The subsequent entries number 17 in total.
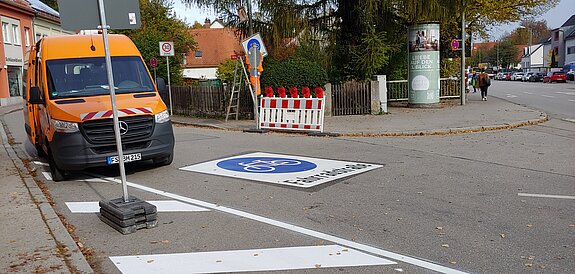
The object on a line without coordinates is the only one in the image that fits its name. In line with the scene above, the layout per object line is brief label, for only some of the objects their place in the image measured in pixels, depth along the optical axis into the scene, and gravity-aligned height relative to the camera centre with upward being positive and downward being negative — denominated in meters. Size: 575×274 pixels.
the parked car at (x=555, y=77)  65.24 -2.15
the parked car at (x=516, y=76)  86.23 -2.38
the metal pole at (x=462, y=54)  23.19 +0.42
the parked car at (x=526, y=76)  79.57 -2.30
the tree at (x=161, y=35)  32.38 +3.48
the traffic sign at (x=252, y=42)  17.09 +1.02
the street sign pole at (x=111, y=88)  6.06 -0.09
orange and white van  8.90 -0.43
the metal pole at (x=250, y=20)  19.31 +1.98
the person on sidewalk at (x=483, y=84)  28.15 -1.11
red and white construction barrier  15.58 -1.23
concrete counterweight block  6.11 -1.58
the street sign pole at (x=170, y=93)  23.69 -0.67
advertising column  22.08 +0.14
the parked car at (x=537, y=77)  73.59 -2.30
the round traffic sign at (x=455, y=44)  23.59 +0.90
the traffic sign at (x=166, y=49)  22.97 +1.26
